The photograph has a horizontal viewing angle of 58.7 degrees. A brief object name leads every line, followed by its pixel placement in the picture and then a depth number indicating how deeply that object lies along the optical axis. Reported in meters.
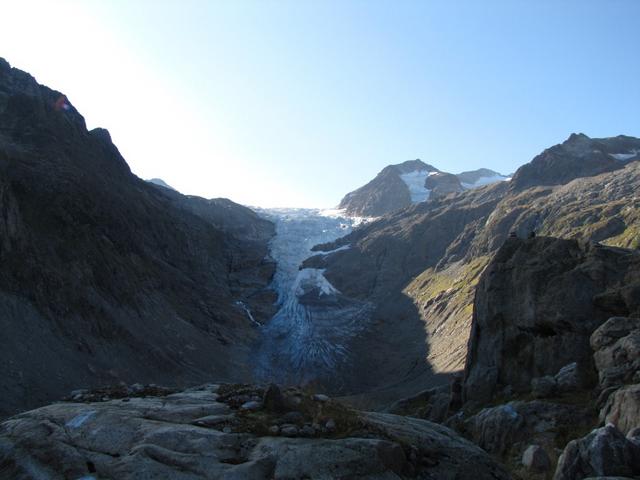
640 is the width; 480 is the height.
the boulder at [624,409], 16.09
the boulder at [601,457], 12.34
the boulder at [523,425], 20.41
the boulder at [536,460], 15.76
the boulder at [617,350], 20.61
